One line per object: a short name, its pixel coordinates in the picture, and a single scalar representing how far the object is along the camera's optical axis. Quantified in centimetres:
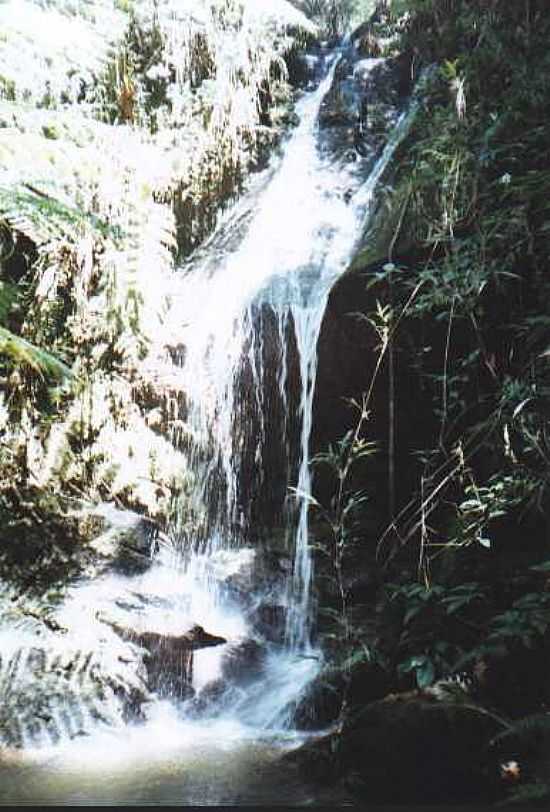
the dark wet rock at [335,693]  413
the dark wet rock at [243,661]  504
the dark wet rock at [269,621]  554
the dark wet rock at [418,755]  301
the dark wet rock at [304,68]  1071
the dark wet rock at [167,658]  487
